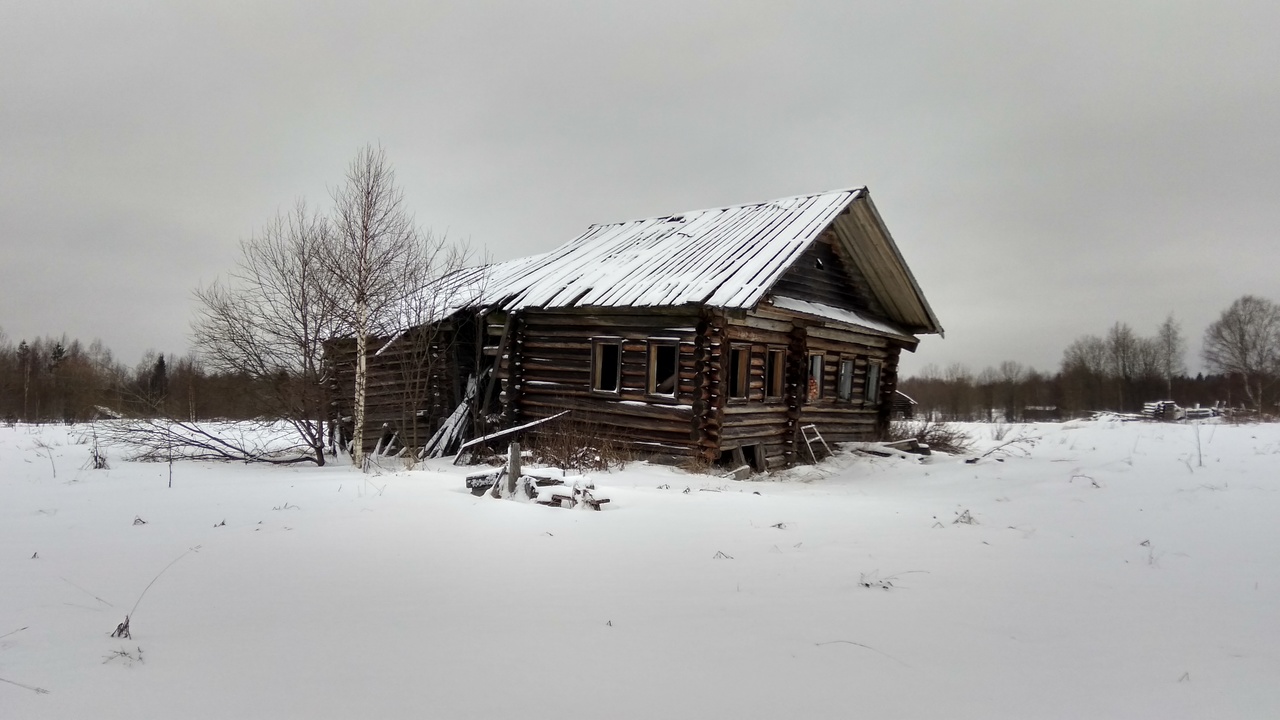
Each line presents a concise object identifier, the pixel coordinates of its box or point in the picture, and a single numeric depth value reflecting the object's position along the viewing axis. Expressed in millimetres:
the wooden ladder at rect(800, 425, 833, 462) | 15697
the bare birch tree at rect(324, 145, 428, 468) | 12336
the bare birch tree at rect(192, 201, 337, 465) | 12266
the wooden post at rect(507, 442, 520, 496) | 7100
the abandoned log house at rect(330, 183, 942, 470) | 12867
